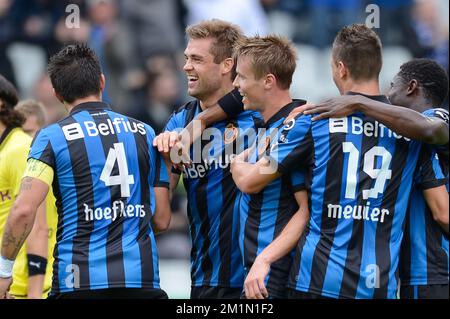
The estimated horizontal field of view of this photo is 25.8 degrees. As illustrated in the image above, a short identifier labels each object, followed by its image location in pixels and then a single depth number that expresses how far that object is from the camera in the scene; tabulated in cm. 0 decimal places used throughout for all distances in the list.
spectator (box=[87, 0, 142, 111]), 1272
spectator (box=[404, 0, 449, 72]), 1336
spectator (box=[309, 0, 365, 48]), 1329
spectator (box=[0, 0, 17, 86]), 1267
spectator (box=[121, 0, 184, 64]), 1270
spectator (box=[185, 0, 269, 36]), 1259
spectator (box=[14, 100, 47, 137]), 793
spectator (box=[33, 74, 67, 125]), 1203
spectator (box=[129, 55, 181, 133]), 1257
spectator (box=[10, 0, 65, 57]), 1289
